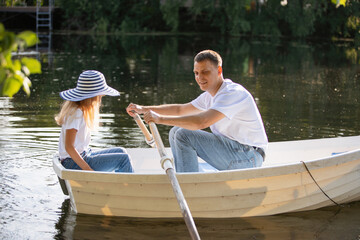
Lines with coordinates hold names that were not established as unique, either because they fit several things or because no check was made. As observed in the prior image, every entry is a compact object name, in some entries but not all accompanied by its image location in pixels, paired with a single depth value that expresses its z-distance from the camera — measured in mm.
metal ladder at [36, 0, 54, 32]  48974
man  7511
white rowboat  7332
